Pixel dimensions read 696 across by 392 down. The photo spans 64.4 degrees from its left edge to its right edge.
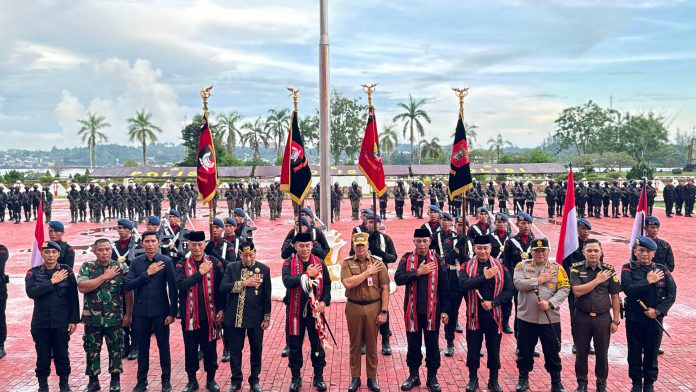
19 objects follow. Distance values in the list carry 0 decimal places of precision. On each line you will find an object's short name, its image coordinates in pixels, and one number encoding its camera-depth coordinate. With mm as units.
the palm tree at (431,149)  66000
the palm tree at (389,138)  68688
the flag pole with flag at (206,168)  8391
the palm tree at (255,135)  67125
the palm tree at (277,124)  64750
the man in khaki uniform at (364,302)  6094
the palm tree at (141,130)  62344
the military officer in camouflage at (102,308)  6145
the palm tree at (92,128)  71625
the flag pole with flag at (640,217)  7138
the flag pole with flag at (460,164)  8430
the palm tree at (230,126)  66188
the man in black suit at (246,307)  6199
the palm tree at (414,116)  60219
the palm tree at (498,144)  107125
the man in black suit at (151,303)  6215
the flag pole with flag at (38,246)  6668
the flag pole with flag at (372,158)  8969
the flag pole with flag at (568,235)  6914
